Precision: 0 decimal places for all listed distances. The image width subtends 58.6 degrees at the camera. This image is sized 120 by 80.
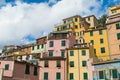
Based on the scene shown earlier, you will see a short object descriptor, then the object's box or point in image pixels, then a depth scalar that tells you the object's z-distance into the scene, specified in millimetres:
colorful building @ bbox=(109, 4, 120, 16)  37461
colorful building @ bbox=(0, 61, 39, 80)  24853
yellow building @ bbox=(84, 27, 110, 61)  30942
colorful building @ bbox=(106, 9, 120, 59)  29094
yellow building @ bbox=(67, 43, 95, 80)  27500
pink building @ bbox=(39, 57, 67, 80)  27741
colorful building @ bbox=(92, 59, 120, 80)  21800
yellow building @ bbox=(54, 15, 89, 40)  38372
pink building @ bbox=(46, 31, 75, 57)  31195
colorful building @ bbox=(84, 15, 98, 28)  42313
